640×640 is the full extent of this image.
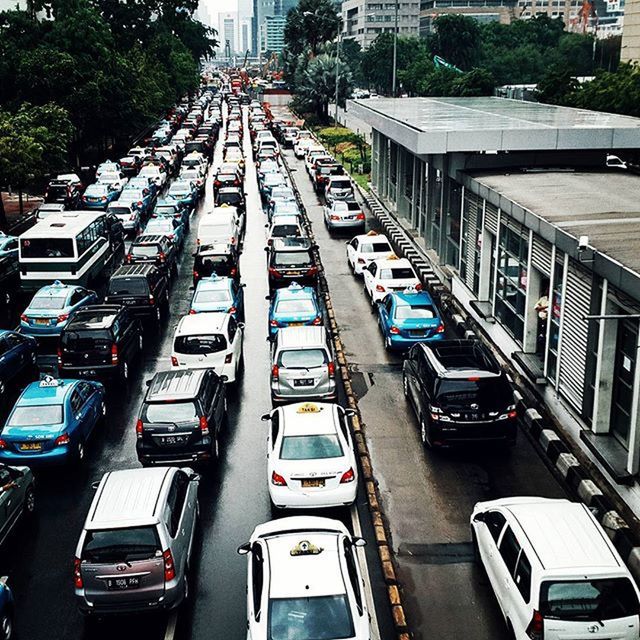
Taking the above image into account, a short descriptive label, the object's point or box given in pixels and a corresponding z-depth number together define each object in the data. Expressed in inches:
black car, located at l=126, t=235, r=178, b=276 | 1170.0
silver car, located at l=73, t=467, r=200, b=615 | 431.8
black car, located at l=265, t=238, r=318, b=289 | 1107.3
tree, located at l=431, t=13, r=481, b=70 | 5019.7
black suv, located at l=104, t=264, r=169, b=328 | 993.5
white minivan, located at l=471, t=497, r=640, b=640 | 386.3
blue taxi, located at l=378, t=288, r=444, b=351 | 876.0
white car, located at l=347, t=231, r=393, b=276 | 1200.9
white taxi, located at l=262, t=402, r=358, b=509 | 541.6
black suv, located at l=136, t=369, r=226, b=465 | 607.8
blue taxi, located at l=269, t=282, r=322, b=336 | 880.9
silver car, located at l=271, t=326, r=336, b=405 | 720.3
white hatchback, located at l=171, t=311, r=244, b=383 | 778.8
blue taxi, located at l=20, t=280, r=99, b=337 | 924.6
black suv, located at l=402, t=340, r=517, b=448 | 629.9
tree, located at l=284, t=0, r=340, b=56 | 4205.2
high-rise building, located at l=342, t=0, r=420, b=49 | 7738.2
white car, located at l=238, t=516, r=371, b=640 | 372.2
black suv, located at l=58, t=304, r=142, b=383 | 802.2
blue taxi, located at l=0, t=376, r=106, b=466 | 613.9
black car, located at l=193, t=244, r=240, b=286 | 1141.7
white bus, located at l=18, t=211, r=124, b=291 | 1074.7
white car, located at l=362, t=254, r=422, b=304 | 1032.8
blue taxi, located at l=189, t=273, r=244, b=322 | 930.1
